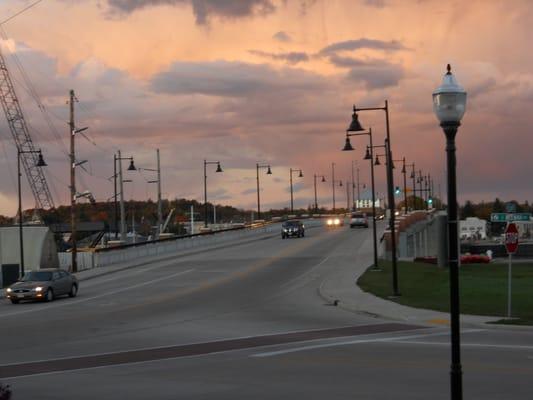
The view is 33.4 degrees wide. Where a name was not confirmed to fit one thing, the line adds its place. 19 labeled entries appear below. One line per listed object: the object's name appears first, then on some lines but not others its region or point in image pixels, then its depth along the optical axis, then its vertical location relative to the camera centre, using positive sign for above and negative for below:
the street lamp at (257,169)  107.50 +4.53
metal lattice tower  116.37 +10.11
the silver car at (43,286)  38.12 -3.07
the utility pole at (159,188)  90.19 +2.50
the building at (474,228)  175.12 -5.04
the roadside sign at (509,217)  24.84 -0.41
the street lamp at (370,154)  45.03 +2.96
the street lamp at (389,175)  34.83 +1.34
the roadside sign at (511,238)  25.75 -1.03
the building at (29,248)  77.12 -2.80
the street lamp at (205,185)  92.00 +2.73
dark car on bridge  90.69 -2.14
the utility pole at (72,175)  60.88 +2.72
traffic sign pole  24.94 -3.02
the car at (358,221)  108.19 -1.75
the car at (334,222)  124.95 -2.17
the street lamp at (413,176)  111.06 +3.82
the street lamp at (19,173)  60.32 +3.15
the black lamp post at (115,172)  84.25 +4.10
